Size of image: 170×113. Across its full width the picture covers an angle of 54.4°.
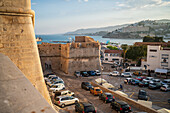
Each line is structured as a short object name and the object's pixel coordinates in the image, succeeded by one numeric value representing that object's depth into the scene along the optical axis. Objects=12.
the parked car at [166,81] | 27.28
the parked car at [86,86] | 21.72
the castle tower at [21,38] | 6.86
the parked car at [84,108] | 13.23
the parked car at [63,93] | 18.45
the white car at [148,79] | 26.87
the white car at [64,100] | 15.50
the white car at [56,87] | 20.72
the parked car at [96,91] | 19.34
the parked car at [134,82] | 26.00
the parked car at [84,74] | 29.98
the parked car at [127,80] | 26.67
